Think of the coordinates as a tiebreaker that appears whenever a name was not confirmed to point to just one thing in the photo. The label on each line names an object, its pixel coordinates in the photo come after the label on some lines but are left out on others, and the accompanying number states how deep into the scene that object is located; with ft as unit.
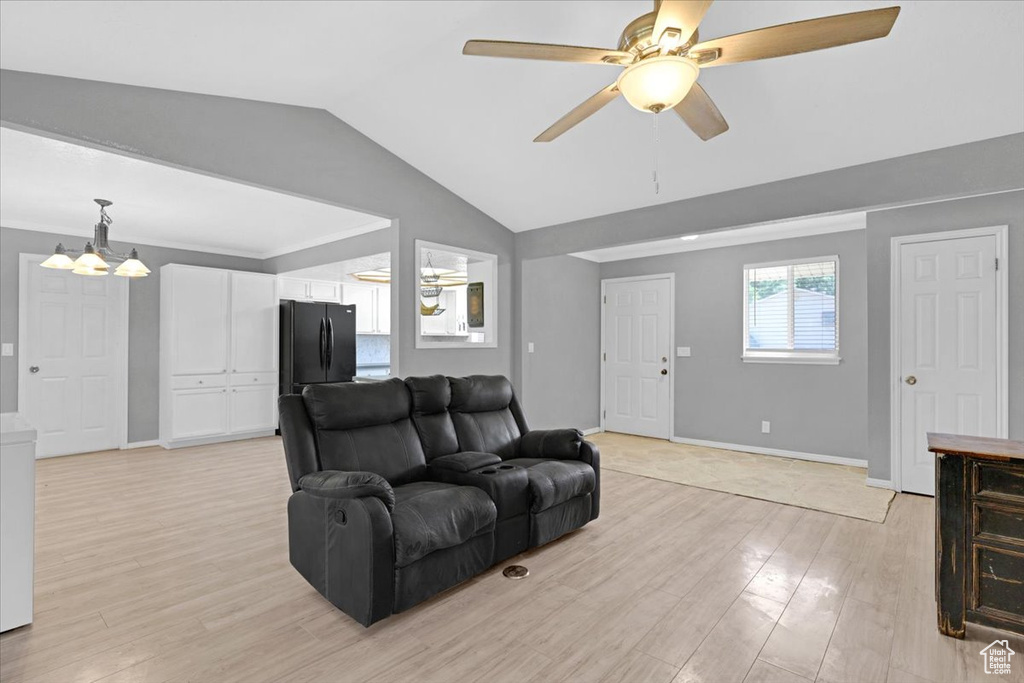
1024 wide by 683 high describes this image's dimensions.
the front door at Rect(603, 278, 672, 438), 20.03
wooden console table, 6.43
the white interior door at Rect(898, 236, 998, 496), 11.97
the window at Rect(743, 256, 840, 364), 16.44
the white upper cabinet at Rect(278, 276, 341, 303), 21.74
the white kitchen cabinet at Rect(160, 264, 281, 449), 18.67
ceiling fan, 4.90
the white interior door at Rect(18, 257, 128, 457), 16.62
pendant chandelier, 13.23
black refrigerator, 20.58
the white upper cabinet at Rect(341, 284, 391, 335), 24.02
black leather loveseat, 6.94
